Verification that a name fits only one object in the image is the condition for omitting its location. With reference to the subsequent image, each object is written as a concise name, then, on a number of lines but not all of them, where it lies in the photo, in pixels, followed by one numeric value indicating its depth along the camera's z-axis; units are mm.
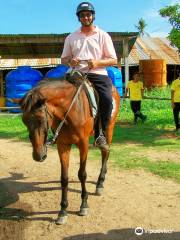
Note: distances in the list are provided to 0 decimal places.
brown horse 4148
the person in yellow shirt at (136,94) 13919
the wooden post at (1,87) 21230
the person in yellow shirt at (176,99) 11531
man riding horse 5066
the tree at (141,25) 63750
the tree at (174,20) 10953
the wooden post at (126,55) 16891
